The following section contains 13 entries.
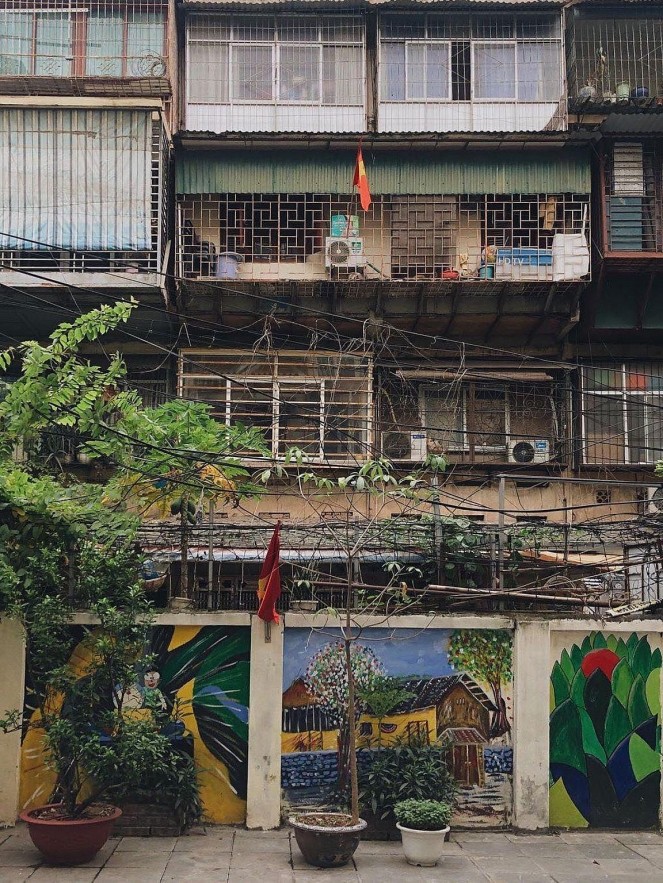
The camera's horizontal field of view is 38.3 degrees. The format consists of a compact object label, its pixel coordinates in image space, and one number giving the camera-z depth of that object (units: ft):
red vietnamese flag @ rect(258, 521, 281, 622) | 35.96
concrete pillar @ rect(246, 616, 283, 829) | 36.47
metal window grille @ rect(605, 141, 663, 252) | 57.06
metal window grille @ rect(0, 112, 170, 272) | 52.37
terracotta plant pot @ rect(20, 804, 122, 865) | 31.58
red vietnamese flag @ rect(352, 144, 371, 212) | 52.85
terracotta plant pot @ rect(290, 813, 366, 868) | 31.78
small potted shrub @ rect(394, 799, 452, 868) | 32.63
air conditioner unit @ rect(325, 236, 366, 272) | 55.67
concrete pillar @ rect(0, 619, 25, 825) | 35.86
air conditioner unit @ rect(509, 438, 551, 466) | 58.18
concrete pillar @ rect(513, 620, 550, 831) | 37.22
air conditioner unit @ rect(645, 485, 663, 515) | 49.16
